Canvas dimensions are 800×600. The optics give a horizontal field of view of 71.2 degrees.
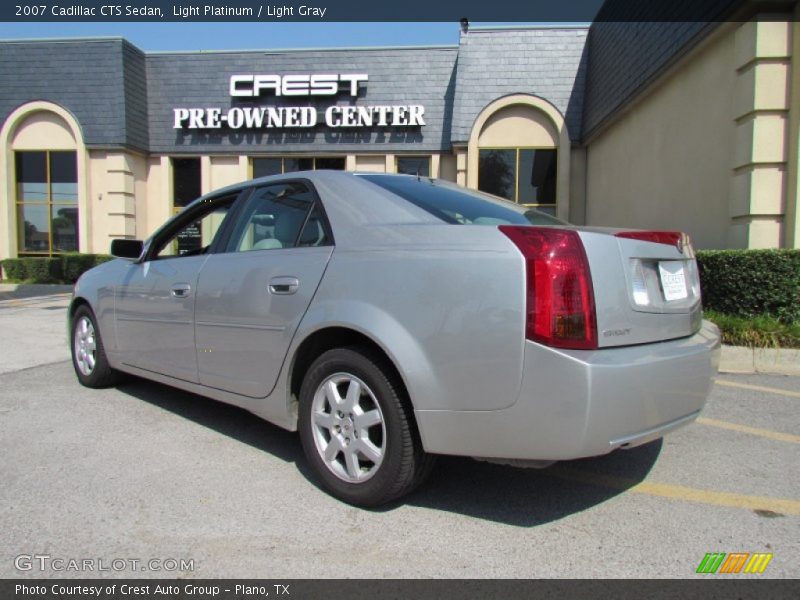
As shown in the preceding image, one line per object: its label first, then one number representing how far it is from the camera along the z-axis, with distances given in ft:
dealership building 46.29
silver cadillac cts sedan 7.22
